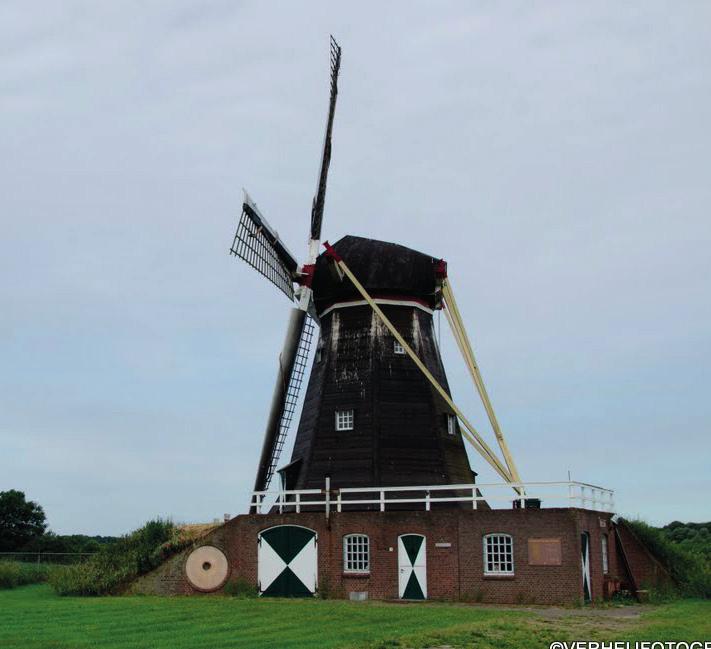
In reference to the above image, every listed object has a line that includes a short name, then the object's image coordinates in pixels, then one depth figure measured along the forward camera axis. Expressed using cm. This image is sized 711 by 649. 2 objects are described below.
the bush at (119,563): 2725
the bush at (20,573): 3045
